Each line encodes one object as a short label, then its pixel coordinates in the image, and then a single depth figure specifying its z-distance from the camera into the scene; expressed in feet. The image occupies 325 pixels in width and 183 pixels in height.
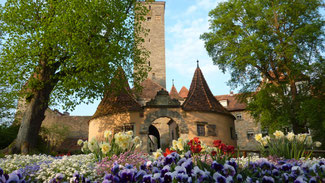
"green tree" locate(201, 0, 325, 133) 57.93
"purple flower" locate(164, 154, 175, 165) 14.29
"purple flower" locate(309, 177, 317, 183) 12.37
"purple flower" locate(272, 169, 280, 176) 13.79
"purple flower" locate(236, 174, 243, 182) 12.51
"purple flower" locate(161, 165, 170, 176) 12.33
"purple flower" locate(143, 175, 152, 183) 11.99
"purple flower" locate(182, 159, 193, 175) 12.71
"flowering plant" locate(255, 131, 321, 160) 27.30
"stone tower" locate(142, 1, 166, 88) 117.91
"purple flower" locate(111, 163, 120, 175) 14.08
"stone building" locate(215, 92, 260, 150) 115.34
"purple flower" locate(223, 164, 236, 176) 12.71
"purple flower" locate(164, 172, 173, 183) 11.58
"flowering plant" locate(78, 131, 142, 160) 22.30
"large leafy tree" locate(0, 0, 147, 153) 45.34
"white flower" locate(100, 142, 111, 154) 21.62
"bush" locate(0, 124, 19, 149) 72.49
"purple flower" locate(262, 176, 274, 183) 12.47
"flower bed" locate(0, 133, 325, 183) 12.02
